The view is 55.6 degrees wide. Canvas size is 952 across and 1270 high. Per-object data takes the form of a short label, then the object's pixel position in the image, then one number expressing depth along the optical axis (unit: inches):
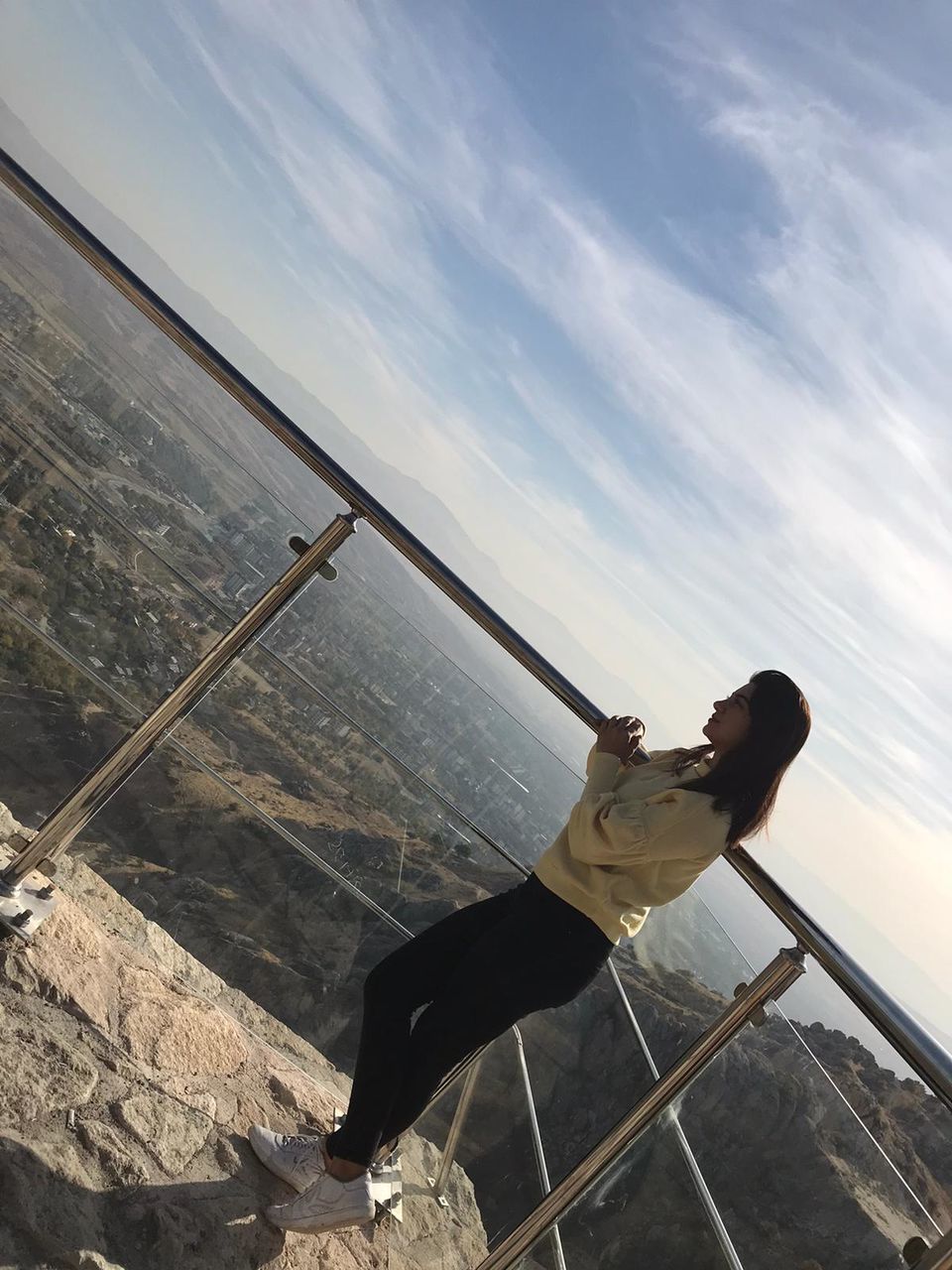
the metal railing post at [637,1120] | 69.2
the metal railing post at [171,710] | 74.7
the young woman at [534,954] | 69.3
